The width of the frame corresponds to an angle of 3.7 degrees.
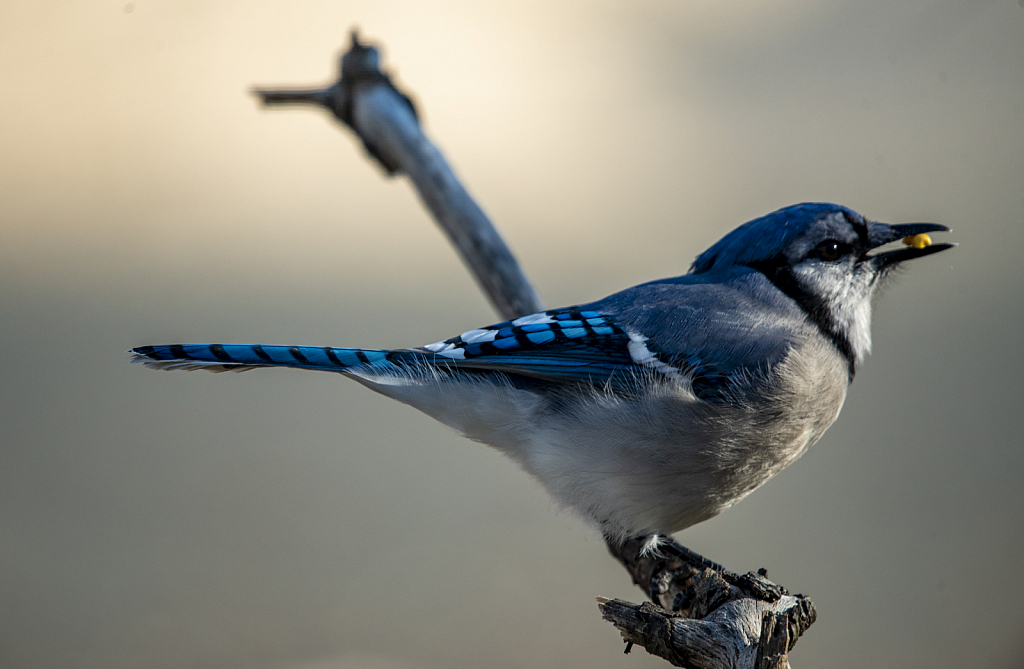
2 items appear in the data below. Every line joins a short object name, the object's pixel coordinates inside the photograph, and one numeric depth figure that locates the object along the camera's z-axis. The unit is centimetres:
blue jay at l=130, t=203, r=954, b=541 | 483
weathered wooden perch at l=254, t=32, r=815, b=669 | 480
